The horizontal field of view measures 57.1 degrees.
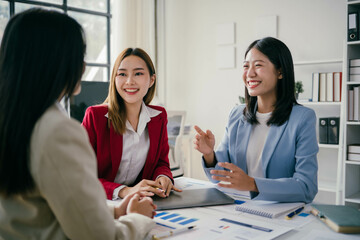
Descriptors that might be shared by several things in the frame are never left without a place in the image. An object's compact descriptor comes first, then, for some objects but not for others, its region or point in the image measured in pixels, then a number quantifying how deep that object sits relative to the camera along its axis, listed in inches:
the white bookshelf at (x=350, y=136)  111.0
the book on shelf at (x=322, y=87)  121.9
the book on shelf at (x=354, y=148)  111.0
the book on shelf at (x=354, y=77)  110.8
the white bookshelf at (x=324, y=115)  128.3
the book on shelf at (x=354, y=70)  110.9
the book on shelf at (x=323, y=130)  122.0
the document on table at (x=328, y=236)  37.3
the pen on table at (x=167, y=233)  36.6
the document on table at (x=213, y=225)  37.7
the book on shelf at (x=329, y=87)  119.9
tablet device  48.5
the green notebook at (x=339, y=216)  38.7
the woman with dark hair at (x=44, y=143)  26.1
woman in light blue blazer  56.4
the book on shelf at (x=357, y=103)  110.5
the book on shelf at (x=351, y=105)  112.2
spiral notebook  44.8
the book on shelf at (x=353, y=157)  111.1
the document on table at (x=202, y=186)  55.5
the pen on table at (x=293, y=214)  43.8
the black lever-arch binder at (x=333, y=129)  119.6
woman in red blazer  61.4
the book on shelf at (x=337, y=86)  117.9
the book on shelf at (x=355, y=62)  110.7
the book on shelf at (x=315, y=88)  123.1
